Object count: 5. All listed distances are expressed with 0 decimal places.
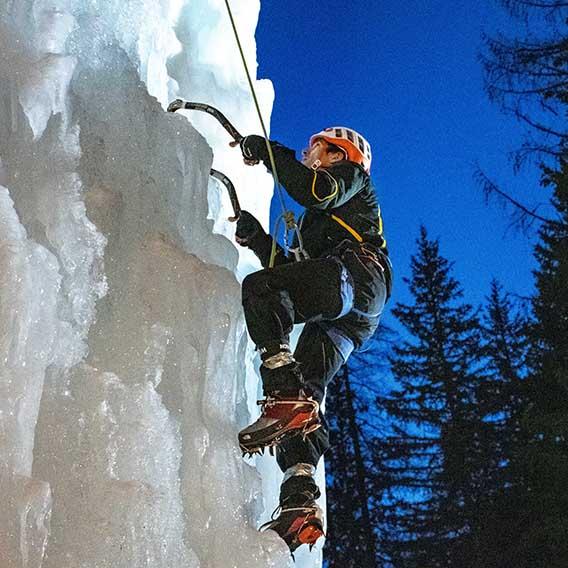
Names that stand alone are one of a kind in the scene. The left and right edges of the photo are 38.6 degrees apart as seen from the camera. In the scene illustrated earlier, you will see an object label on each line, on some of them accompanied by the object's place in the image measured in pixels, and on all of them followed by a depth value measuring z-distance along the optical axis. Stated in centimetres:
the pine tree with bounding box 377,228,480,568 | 1476
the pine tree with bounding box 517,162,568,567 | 1059
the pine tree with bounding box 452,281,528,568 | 1284
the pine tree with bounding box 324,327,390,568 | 1407
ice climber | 267
